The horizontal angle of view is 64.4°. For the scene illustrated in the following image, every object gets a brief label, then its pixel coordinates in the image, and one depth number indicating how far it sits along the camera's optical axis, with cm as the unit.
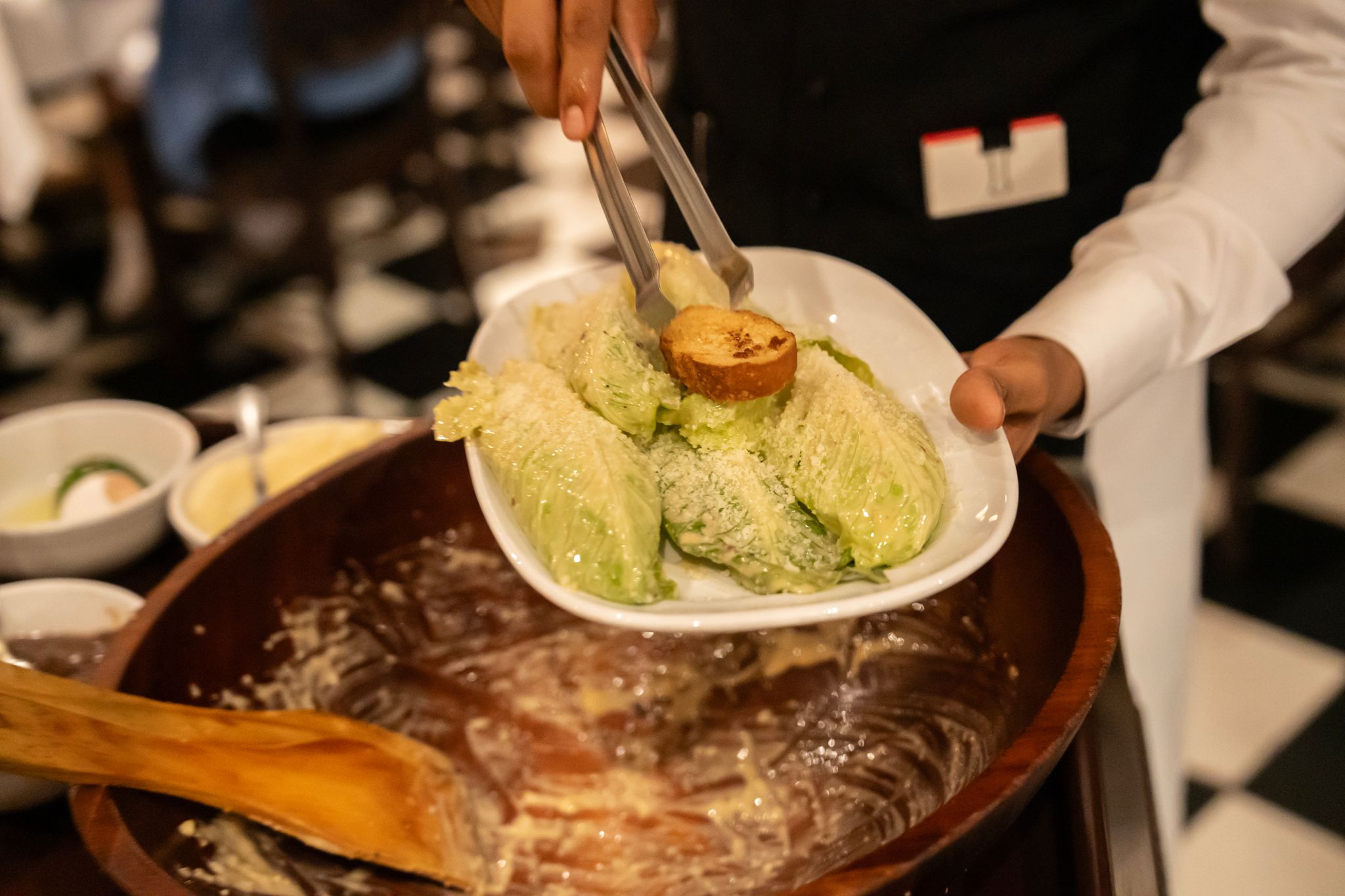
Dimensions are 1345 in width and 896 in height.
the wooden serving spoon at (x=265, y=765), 65
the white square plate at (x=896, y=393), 64
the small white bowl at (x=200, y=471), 100
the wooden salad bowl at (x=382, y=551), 58
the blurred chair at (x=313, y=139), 215
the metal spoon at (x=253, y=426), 110
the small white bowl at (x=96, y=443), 113
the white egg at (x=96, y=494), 104
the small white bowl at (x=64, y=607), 90
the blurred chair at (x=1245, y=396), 200
